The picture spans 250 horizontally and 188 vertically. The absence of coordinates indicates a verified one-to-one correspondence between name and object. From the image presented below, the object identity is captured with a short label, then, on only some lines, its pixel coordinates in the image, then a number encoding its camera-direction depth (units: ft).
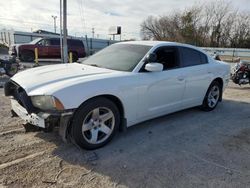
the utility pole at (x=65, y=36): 35.04
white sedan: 8.11
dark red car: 44.86
